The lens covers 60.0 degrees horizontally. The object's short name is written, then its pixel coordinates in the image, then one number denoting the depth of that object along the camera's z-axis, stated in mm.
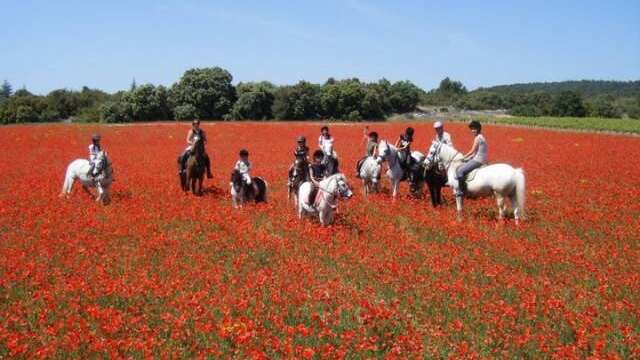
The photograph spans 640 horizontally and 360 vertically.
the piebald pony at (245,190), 14898
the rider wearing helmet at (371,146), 17219
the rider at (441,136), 14510
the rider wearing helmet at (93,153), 15692
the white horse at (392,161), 16250
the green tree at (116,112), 71438
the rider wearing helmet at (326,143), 16456
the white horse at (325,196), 11844
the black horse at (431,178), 15234
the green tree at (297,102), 75338
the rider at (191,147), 16625
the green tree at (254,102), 74750
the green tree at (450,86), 181750
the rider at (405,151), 16984
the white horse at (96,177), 15711
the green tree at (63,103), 95875
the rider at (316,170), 12761
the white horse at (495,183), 13219
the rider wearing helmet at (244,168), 14750
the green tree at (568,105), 100188
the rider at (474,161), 13702
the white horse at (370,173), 16894
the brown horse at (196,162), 16656
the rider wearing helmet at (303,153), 14492
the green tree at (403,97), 89188
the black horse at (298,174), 14578
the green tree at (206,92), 75250
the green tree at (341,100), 78875
